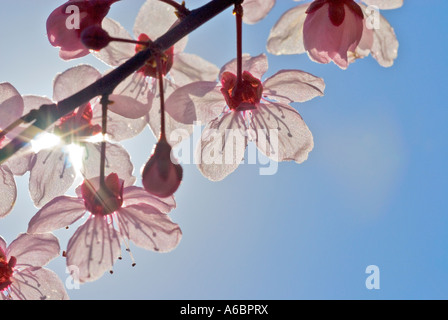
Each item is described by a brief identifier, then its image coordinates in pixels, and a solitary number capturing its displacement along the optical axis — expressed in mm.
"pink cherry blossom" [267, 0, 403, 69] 193
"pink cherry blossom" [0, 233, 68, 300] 205
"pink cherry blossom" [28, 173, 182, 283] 195
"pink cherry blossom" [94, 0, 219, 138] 198
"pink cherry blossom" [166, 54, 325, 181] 199
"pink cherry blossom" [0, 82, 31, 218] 190
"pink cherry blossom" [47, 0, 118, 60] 186
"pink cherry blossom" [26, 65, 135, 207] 198
